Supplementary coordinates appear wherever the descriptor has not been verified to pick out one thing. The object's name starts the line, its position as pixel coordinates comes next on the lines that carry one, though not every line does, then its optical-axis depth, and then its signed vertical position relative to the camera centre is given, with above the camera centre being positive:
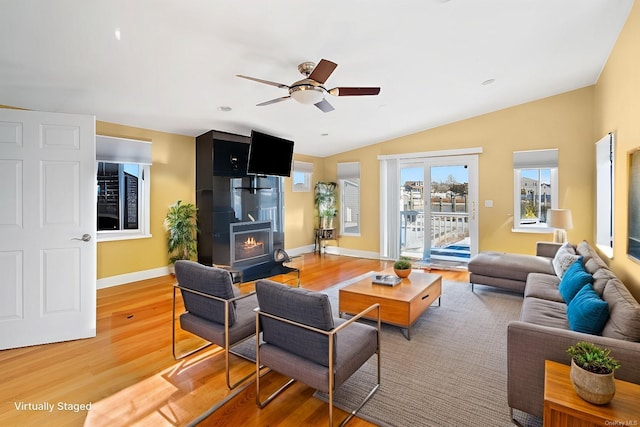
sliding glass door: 6.24 +0.06
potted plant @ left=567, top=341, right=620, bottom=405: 1.33 -0.70
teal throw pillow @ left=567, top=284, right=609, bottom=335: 1.92 -0.63
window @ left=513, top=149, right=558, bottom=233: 5.45 +0.46
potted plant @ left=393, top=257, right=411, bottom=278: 3.78 -0.68
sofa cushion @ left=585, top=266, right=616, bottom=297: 2.29 -0.50
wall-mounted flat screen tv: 5.15 +0.99
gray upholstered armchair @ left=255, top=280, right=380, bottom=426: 1.80 -0.83
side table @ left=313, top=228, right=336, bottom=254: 7.49 -0.57
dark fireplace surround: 5.26 +0.09
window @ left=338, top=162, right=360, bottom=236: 7.58 +0.38
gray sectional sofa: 1.66 -0.72
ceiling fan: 2.89 +1.22
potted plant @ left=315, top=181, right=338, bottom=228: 7.59 +0.25
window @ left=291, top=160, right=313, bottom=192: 7.26 +0.86
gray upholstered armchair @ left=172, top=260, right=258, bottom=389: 2.30 -0.76
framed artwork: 2.68 +0.06
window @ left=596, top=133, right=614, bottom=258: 3.78 +0.26
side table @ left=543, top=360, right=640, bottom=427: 1.30 -0.83
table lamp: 4.64 -0.08
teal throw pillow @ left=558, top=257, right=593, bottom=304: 2.54 -0.57
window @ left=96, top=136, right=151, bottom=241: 4.67 +0.37
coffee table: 3.05 -0.88
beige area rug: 1.98 -1.25
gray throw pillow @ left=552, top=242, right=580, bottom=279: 3.38 -0.51
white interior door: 2.87 -0.15
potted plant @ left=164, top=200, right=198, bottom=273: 5.23 -0.32
